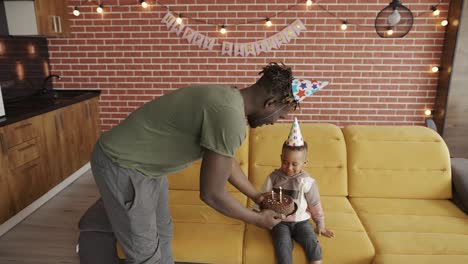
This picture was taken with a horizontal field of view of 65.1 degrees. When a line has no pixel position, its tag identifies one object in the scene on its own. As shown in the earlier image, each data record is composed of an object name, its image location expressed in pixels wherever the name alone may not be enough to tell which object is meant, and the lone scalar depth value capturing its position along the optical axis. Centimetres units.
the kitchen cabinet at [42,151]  270
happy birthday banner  376
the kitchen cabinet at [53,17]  341
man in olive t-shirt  123
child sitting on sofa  184
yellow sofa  180
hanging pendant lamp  327
